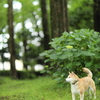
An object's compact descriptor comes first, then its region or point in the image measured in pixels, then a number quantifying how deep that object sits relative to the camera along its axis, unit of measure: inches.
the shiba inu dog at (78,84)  392.8
